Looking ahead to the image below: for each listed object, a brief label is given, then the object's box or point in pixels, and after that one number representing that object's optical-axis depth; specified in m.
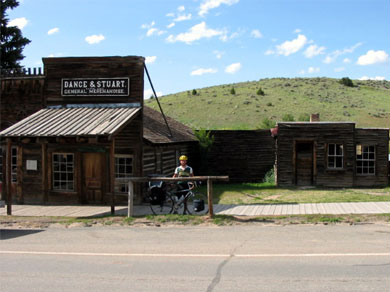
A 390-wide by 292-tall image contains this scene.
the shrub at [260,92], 65.30
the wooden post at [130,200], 12.52
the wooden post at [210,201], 11.82
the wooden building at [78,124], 15.83
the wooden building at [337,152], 20.05
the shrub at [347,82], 73.19
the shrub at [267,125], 30.40
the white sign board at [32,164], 16.83
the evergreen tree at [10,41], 32.47
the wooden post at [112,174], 13.20
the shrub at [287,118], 35.99
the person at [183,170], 12.35
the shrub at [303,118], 41.59
